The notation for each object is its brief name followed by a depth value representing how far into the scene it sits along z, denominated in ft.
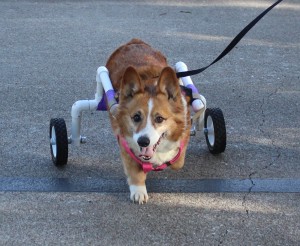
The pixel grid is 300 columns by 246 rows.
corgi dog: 14.06
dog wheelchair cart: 16.20
